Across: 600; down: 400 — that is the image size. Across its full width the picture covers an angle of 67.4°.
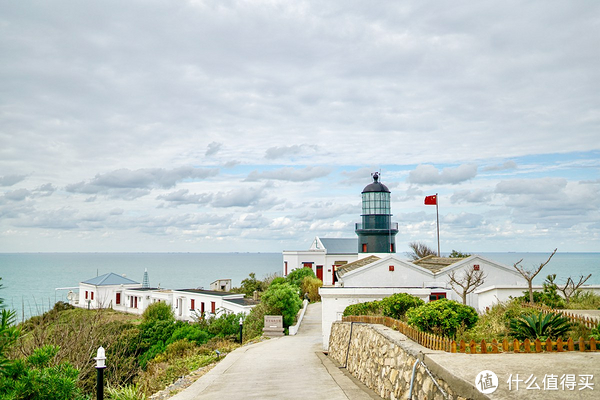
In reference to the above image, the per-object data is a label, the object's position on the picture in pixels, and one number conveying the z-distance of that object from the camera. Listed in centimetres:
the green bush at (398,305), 1589
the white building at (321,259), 5109
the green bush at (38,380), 700
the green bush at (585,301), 1467
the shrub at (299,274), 4470
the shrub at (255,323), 2645
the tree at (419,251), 6010
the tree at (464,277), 2597
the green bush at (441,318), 1048
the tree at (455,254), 4634
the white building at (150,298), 3919
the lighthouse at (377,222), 4219
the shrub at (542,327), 859
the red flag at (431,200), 3812
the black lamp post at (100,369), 890
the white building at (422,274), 2653
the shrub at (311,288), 4050
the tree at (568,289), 1563
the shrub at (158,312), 3581
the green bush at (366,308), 1775
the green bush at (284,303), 2673
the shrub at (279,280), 4284
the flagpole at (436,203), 3801
